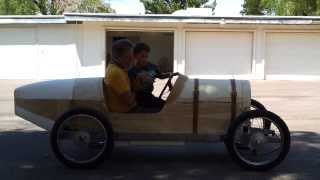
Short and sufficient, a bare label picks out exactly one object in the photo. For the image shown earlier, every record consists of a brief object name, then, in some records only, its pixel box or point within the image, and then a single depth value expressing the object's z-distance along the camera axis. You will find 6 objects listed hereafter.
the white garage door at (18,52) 23.16
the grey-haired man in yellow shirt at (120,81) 5.73
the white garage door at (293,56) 22.80
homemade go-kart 5.52
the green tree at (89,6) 41.44
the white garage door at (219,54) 22.83
